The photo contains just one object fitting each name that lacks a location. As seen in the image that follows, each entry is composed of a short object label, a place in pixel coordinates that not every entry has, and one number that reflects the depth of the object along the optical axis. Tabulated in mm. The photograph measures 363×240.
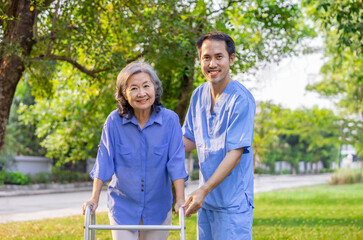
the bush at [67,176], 26828
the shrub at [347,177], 35469
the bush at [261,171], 52281
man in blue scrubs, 2902
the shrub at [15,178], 23672
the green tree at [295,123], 20081
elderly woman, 3086
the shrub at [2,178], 22891
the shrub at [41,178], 25219
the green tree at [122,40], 7613
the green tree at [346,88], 15602
